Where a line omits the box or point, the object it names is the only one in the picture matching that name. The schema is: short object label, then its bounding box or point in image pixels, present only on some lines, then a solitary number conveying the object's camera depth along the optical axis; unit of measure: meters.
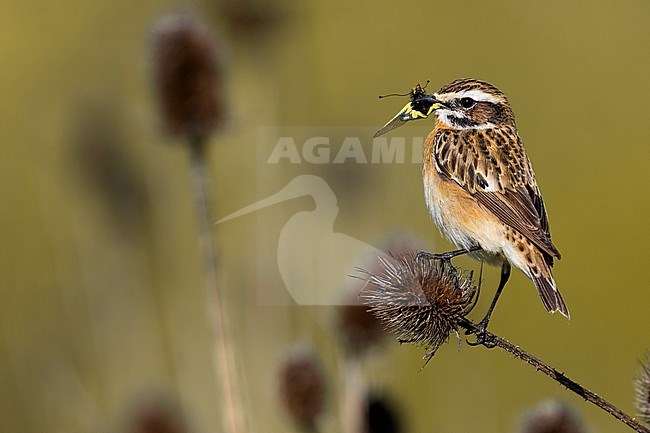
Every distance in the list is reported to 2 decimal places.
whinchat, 5.22
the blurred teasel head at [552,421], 5.25
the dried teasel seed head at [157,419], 6.61
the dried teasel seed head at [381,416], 6.88
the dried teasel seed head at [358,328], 6.47
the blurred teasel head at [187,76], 6.59
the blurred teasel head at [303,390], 6.24
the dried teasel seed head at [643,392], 4.46
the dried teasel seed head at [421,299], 4.16
